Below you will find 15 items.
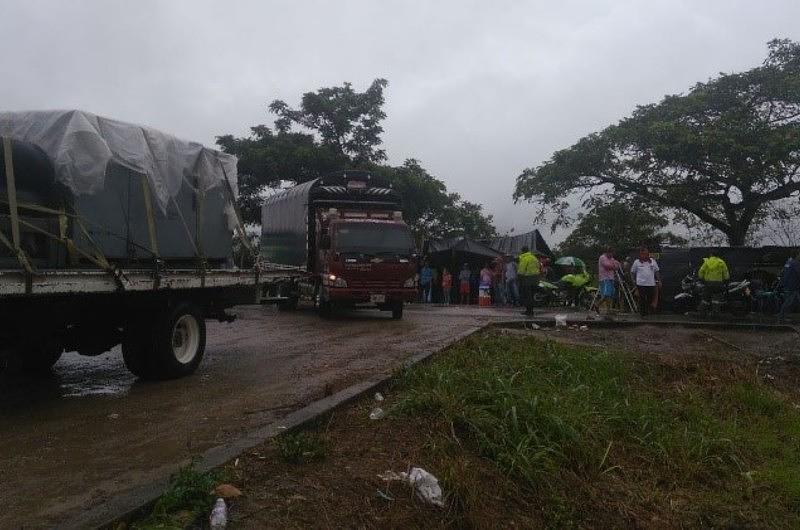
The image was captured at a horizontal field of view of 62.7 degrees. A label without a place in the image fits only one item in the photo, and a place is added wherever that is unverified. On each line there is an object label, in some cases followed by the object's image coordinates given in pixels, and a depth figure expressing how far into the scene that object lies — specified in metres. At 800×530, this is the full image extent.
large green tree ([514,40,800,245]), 18.53
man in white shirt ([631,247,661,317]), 14.52
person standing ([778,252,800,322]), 14.62
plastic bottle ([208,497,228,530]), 3.08
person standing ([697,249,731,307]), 15.80
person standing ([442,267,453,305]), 23.28
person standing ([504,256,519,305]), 20.77
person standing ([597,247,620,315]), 16.08
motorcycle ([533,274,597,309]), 20.67
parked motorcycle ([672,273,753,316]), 16.78
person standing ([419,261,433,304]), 23.98
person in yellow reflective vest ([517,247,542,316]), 14.59
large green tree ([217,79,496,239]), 25.72
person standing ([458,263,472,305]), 23.44
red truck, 13.99
